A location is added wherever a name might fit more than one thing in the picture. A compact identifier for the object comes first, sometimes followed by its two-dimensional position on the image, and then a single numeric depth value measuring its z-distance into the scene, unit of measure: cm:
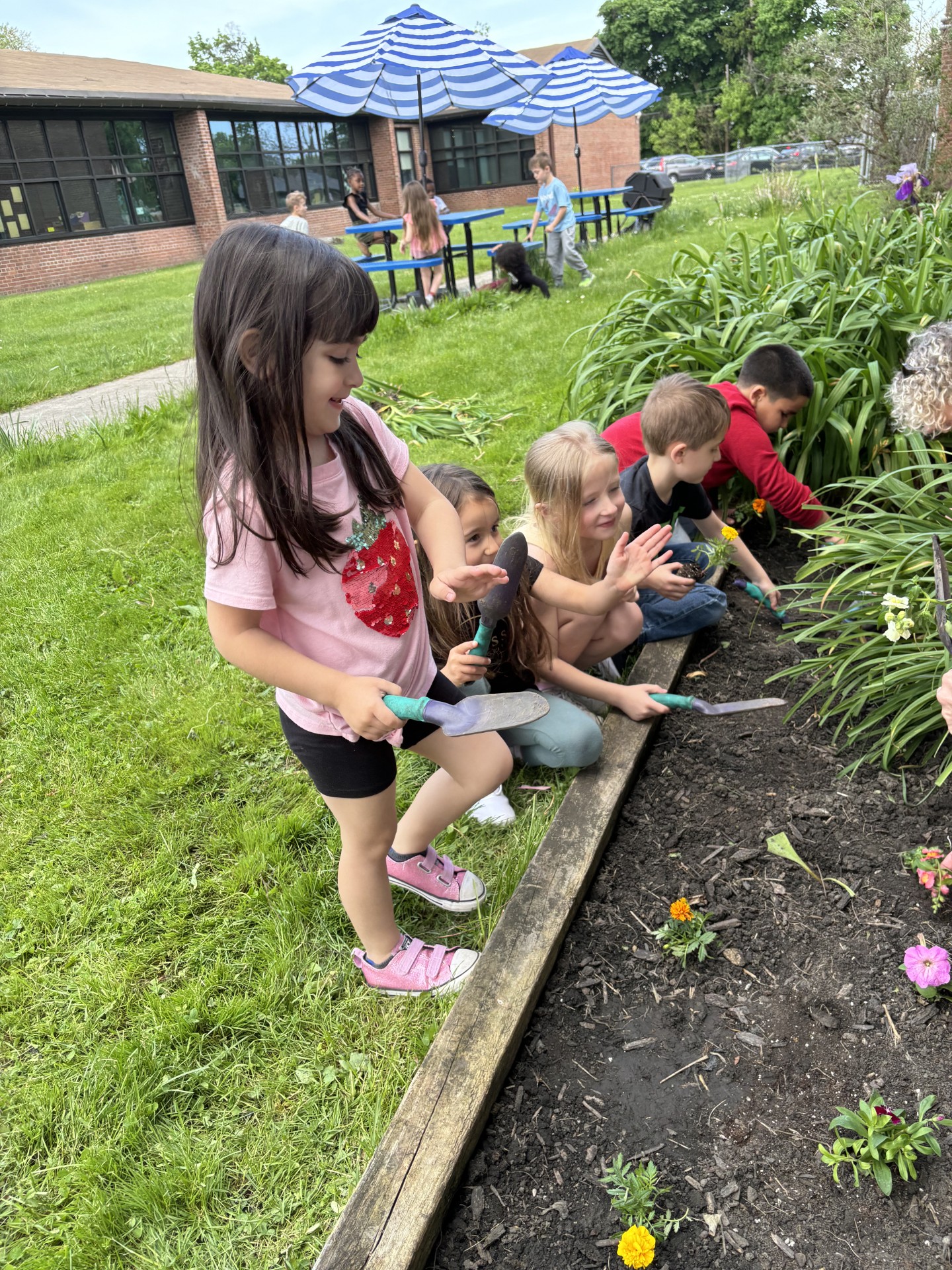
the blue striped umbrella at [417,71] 1042
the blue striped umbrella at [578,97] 1477
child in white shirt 978
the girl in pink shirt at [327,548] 126
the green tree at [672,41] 5522
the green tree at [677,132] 4497
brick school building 1870
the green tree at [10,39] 6128
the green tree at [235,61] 5641
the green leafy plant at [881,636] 208
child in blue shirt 996
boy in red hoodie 316
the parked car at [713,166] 3761
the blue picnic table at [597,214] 1270
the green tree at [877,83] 1017
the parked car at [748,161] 3228
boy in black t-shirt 275
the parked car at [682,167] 3684
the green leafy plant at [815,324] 344
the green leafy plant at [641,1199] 129
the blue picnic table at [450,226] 1011
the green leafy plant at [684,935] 171
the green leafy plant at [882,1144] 127
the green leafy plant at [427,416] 521
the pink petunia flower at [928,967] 149
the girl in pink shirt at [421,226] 928
